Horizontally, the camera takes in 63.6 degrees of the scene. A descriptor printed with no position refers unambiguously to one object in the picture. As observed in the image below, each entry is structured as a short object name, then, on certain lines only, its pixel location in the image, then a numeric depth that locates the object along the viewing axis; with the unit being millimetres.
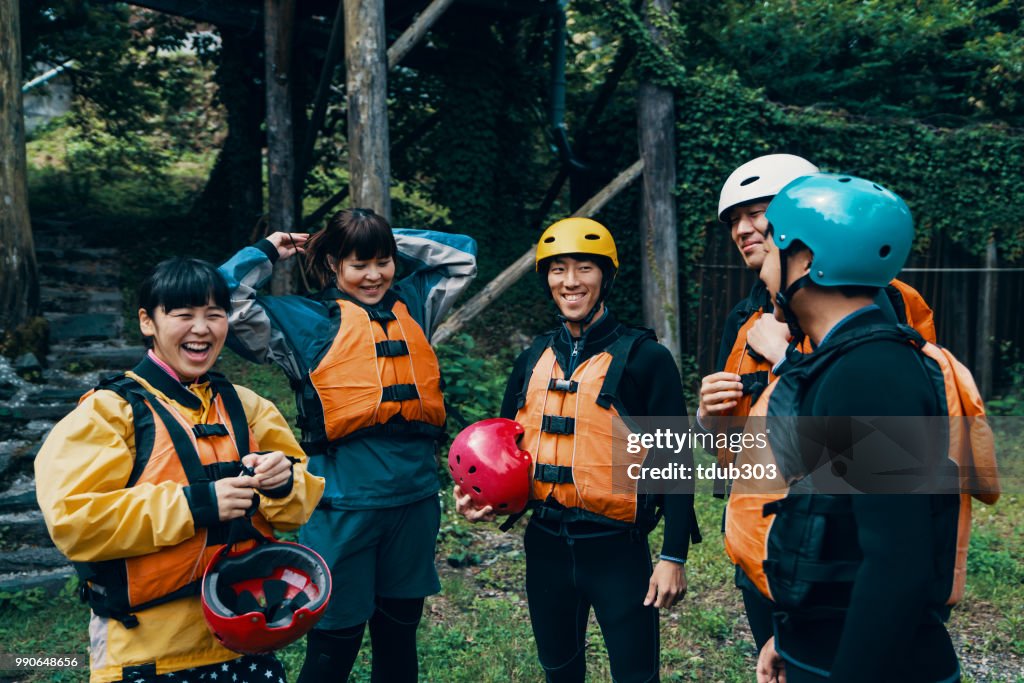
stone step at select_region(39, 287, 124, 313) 8680
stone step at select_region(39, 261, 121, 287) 9445
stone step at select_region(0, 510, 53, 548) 5422
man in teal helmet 1681
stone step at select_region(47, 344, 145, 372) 7230
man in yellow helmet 2932
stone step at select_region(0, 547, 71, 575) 5258
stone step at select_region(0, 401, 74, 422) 6277
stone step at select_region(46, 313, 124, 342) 8023
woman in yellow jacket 2283
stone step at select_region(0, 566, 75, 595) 5090
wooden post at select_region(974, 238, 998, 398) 9734
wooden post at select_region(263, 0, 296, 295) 8781
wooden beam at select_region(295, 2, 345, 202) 7137
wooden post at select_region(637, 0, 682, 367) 8953
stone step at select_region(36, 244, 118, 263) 9836
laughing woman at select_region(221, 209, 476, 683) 3156
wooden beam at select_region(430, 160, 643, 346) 7242
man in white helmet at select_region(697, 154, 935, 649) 2500
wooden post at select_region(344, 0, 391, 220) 6105
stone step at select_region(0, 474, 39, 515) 5602
